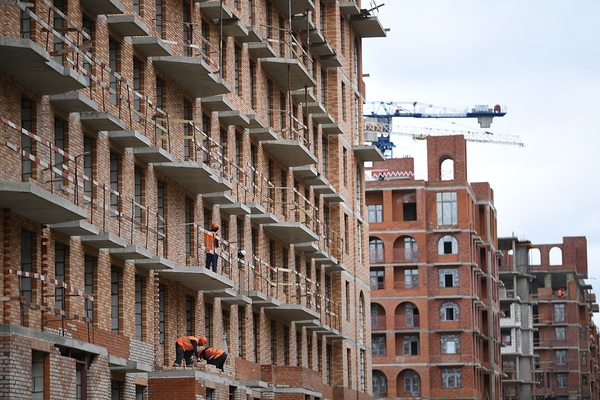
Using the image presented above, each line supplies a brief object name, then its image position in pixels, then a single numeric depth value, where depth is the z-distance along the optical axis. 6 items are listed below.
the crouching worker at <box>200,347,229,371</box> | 43.63
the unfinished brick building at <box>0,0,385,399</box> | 34.47
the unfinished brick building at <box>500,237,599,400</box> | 144.00
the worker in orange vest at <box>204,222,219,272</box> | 46.66
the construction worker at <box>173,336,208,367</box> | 42.62
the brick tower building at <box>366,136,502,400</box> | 113.69
